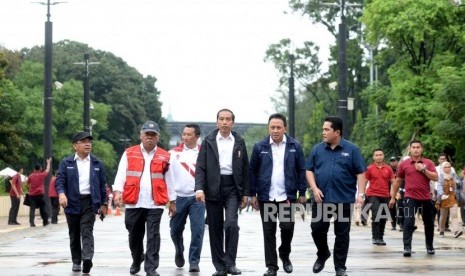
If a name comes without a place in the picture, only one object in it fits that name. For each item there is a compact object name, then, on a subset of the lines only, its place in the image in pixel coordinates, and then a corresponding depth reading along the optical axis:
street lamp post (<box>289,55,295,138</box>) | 66.56
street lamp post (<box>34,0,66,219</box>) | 41.91
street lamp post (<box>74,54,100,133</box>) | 57.97
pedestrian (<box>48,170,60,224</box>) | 39.53
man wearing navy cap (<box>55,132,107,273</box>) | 17.25
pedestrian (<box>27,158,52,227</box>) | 37.75
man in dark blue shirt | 15.53
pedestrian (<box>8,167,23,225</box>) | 39.31
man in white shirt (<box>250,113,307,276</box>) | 15.66
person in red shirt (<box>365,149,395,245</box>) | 24.94
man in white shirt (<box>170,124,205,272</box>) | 17.55
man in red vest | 16.08
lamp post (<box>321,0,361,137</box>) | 37.28
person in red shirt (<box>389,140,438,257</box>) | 20.20
